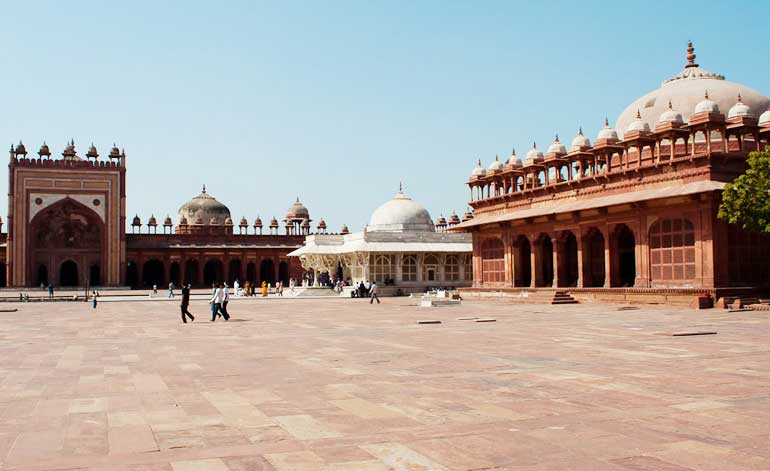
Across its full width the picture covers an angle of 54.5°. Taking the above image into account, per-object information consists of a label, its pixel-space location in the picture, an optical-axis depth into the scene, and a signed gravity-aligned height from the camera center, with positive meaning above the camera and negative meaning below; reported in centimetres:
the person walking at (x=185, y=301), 1970 -82
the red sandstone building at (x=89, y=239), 5862 +263
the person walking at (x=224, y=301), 2077 -89
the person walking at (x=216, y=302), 2041 -90
